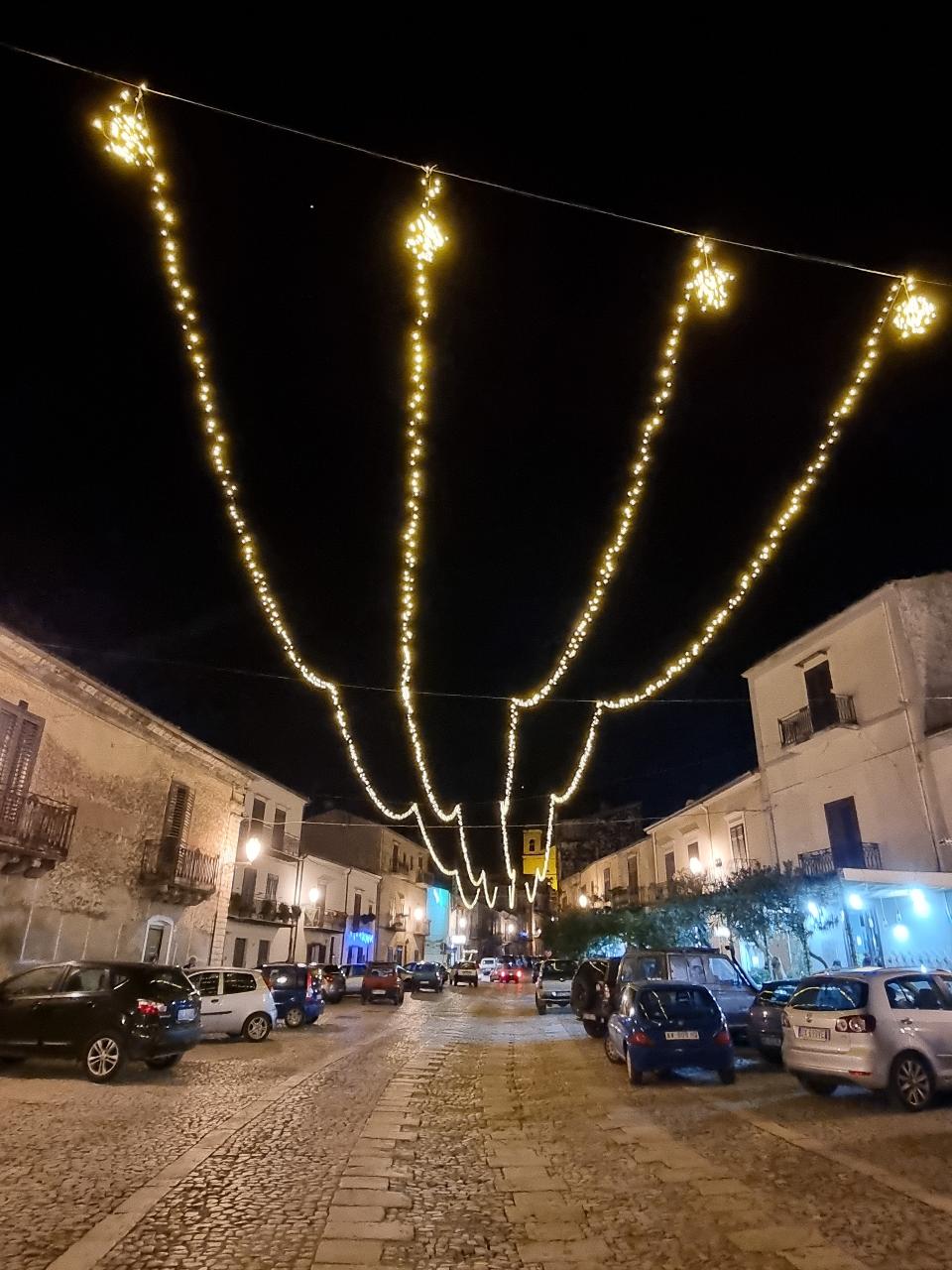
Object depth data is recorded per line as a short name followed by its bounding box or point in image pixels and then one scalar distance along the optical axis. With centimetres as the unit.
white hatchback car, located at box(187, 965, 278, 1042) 1422
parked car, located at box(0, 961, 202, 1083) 943
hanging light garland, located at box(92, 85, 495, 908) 614
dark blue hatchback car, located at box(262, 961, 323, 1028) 1753
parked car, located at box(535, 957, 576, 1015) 2406
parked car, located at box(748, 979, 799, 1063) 1088
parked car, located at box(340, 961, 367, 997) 2812
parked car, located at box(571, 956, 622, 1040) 1494
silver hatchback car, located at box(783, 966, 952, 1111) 753
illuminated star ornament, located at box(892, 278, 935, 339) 725
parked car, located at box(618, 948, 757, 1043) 1241
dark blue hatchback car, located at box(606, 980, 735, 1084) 942
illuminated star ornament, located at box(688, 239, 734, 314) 735
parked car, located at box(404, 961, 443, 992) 3481
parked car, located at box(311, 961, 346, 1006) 2538
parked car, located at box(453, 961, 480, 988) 4281
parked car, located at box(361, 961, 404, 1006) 2622
